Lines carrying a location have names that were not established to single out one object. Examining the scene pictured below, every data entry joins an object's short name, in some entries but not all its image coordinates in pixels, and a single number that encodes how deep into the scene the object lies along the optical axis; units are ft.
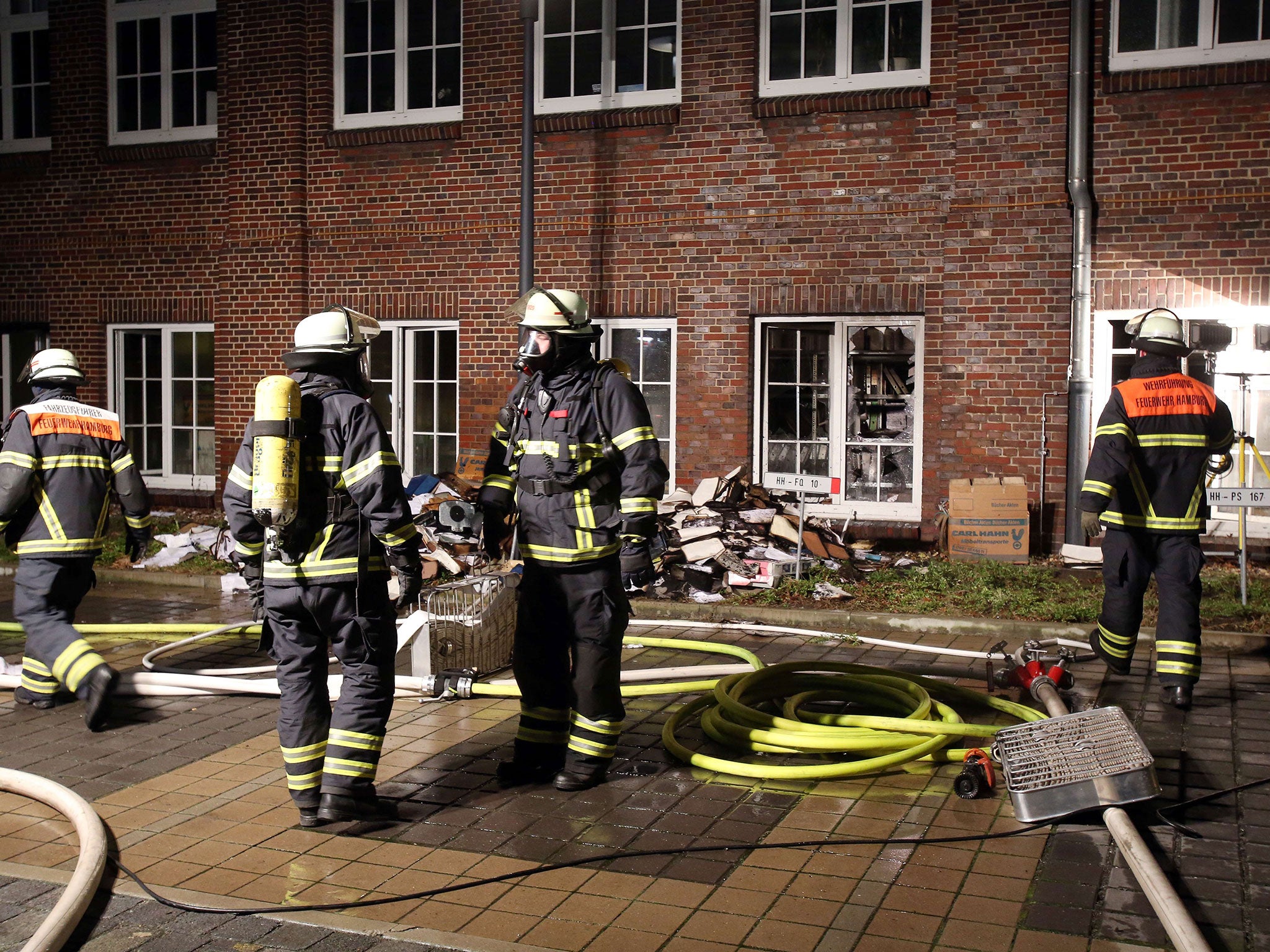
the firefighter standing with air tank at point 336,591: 16.06
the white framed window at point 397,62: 41.27
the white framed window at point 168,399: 45.57
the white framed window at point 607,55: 38.70
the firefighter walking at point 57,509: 21.53
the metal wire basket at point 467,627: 22.80
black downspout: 37.27
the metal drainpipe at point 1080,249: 34.01
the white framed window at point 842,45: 36.22
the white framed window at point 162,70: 44.62
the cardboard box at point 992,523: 33.71
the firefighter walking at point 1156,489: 21.72
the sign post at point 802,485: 30.86
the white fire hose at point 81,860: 12.23
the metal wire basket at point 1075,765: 15.31
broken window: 36.99
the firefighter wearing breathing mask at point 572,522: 17.48
